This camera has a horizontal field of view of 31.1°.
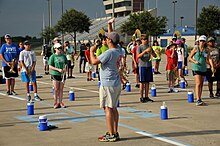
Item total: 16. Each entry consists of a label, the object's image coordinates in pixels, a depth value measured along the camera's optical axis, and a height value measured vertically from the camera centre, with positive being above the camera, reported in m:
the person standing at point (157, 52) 22.62 +0.89
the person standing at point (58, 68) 10.88 -0.04
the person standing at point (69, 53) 20.31 +0.74
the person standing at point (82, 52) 22.70 +0.90
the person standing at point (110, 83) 7.10 -0.28
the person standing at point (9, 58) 13.52 +0.34
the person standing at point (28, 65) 12.33 +0.09
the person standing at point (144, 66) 11.73 +0.04
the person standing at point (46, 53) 23.09 +0.86
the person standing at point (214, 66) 12.42 +0.04
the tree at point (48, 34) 79.86 +6.87
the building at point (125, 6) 116.31 +18.39
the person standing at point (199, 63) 11.08 +0.12
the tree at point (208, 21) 58.09 +6.89
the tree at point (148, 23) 68.62 +7.80
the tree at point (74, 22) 73.25 +8.61
